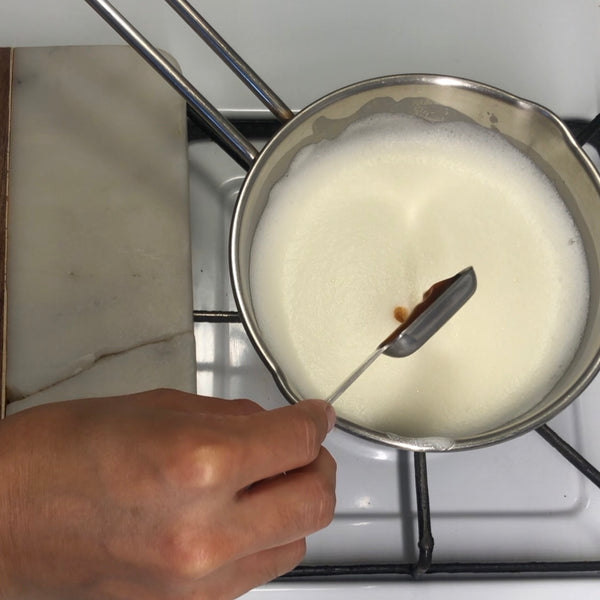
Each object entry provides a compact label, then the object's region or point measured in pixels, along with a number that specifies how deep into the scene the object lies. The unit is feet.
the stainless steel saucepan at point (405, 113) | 1.31
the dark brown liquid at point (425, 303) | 1.45
